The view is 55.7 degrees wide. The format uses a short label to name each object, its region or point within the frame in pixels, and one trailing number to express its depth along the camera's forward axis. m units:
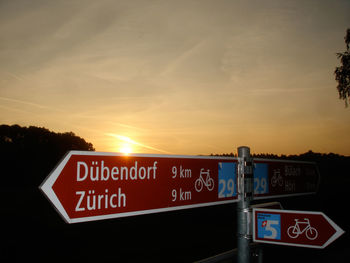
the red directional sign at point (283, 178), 3.24
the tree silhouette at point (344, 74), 15.06
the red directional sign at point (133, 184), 1.88
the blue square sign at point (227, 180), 2.85
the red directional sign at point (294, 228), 2.43
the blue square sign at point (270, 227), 2.59
